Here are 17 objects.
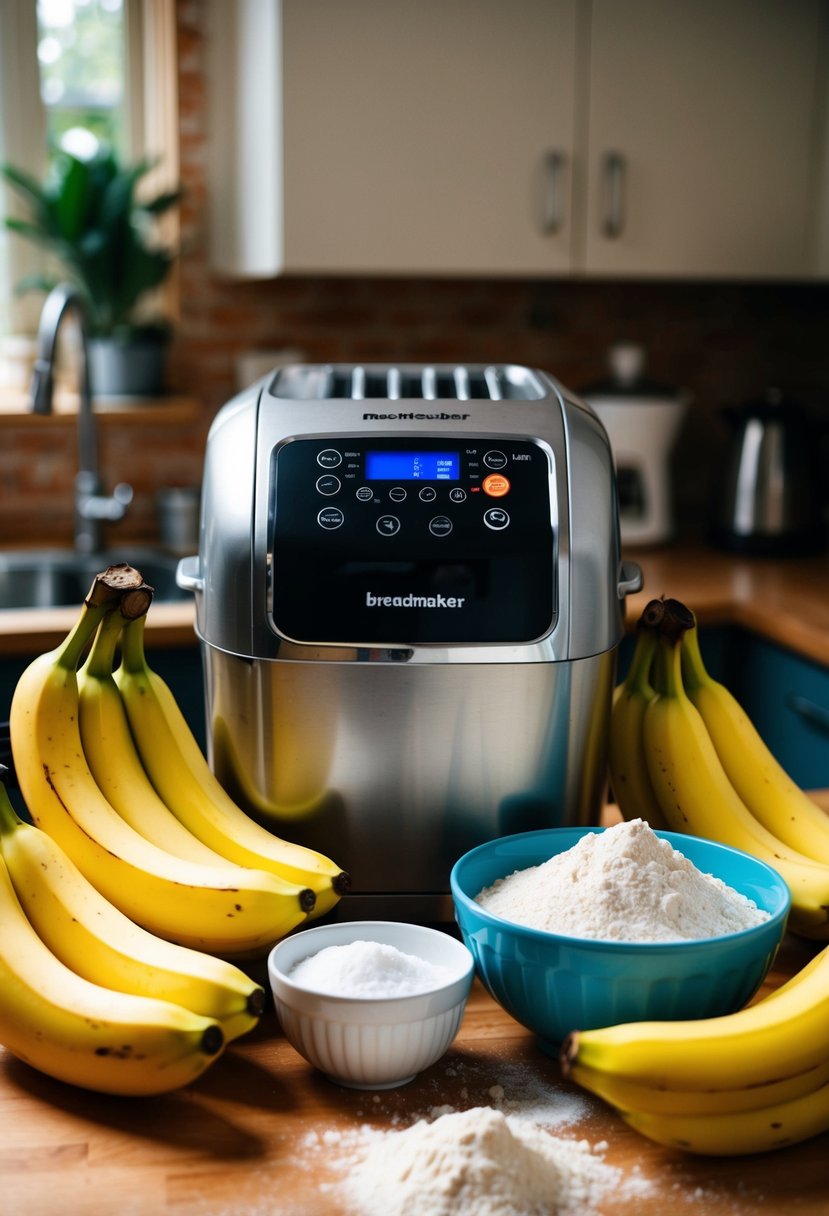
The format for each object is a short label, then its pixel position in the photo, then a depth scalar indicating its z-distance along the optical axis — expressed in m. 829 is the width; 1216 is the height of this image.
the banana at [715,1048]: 0.64
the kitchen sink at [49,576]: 2.32
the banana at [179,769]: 0.89
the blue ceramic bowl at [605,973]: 0.71
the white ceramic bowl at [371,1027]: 0.70
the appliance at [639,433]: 2.45
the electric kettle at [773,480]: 2.43
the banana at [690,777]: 0.94
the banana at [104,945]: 0.71
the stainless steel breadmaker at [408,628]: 0.90
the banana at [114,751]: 0.88
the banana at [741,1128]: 0.66
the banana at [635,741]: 1.01
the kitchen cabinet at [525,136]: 2.16
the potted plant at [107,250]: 2.34
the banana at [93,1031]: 0.68
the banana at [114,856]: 0.79
